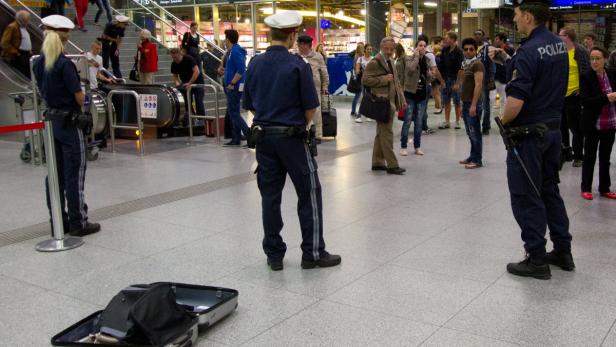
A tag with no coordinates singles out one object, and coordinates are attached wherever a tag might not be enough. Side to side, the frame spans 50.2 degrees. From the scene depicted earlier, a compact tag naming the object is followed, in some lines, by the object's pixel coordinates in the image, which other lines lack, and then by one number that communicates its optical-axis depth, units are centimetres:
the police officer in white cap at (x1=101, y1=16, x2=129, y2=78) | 1280
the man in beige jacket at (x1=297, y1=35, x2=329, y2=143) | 1013
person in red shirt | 1254
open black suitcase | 328
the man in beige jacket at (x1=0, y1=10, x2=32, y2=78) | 1101
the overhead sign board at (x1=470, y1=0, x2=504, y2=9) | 1412
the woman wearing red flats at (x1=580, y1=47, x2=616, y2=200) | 614
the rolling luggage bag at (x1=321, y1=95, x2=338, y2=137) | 1062
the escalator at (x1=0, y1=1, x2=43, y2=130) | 1045
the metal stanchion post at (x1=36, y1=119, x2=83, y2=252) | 505
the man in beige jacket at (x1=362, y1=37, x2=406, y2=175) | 757
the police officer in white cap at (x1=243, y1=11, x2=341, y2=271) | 423
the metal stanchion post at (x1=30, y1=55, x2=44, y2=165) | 838
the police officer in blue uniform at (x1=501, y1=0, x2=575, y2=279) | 402
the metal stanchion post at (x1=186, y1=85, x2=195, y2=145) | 1072
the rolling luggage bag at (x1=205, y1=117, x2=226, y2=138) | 1144
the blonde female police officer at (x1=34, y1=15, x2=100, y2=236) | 514
